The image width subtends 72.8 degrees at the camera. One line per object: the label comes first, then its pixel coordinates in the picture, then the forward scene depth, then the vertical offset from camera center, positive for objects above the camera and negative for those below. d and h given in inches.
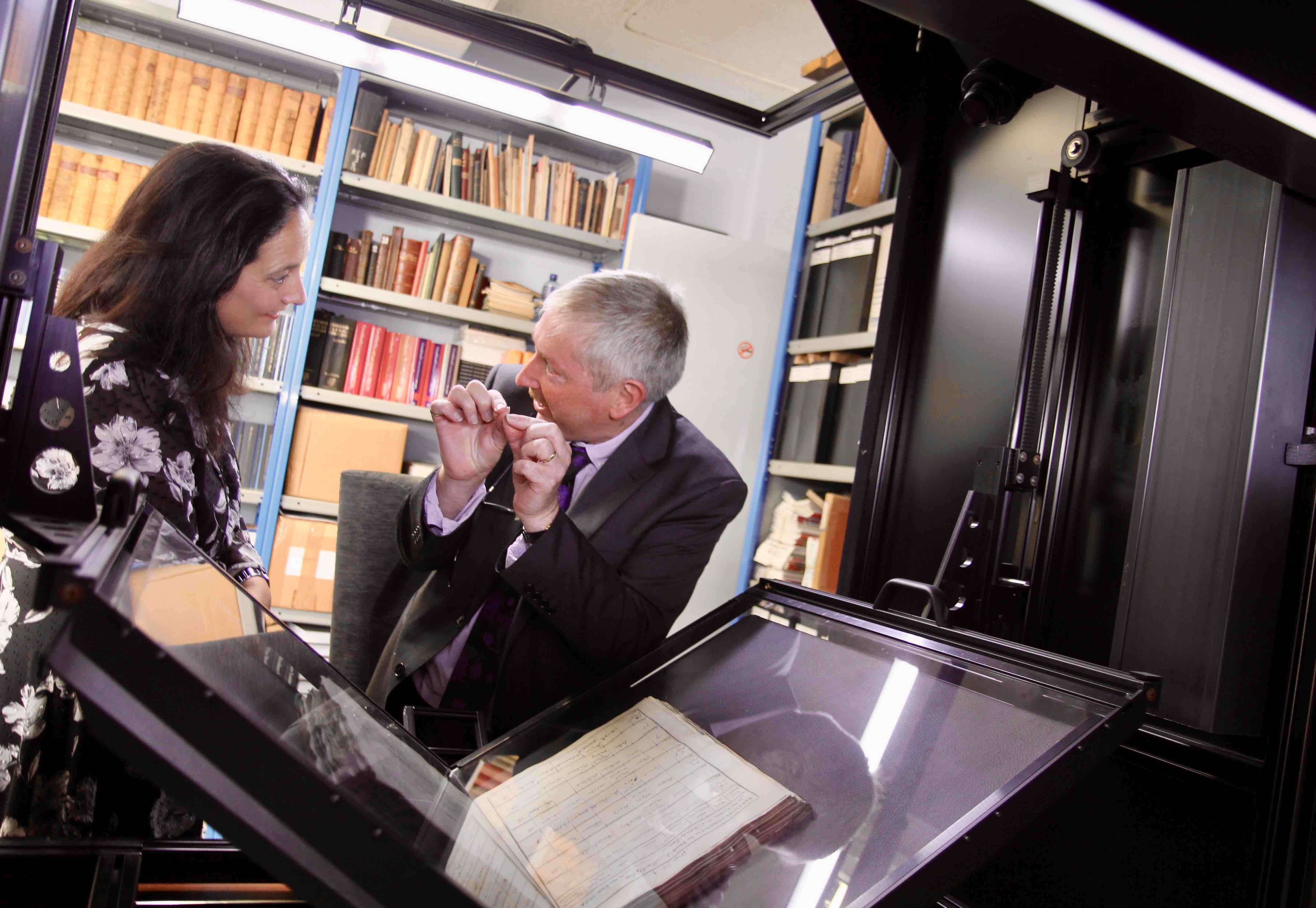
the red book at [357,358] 135.8 +12.5
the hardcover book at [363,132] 132.2 +45.4
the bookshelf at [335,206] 127.1 +37.9
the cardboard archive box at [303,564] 128.5 -18.9
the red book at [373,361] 136.8 +12.5
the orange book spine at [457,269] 141.3 +29.6
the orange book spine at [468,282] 143.0 +28.0
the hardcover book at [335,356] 133.9 +12.0
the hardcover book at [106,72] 120.3 +43.4
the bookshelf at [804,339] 117.9 +25.0
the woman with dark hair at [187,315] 40.2 +4.6
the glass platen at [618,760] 14.0 -6.7
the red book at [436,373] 141.4 +12.7
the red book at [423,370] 140.3 +12.8
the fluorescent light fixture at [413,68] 85.1 +36.9
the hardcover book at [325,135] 130.6 +43.4
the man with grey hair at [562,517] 47.8 -2.5
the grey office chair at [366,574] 64.9 -9.4
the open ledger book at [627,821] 22.0 -9.1
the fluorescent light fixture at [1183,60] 18.2 +11.1
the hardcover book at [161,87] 123.2 +43.7
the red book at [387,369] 138.0 +11.7
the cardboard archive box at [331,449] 129.7 -1.5
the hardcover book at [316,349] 133.6 +12.6
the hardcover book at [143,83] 122.3 +43.5
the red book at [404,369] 138.9 +12.3
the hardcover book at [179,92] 124.0 +43.7
